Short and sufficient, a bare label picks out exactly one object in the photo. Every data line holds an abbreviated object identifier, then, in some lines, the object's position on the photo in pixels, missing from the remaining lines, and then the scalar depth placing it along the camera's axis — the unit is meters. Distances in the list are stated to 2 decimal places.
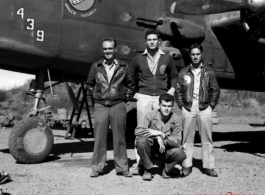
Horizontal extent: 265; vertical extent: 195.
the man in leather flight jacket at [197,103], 5.14
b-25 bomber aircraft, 5.80
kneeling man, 4.73
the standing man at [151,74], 5.20
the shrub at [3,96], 29.07
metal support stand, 9.16
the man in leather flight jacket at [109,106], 4.97
